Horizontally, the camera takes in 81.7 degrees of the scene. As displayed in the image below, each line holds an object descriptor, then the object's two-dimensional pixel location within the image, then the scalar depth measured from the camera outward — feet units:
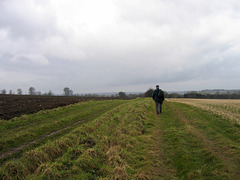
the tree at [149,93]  241.35
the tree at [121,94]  307.99
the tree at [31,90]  368.87
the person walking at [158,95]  43.42
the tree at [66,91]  366.63
